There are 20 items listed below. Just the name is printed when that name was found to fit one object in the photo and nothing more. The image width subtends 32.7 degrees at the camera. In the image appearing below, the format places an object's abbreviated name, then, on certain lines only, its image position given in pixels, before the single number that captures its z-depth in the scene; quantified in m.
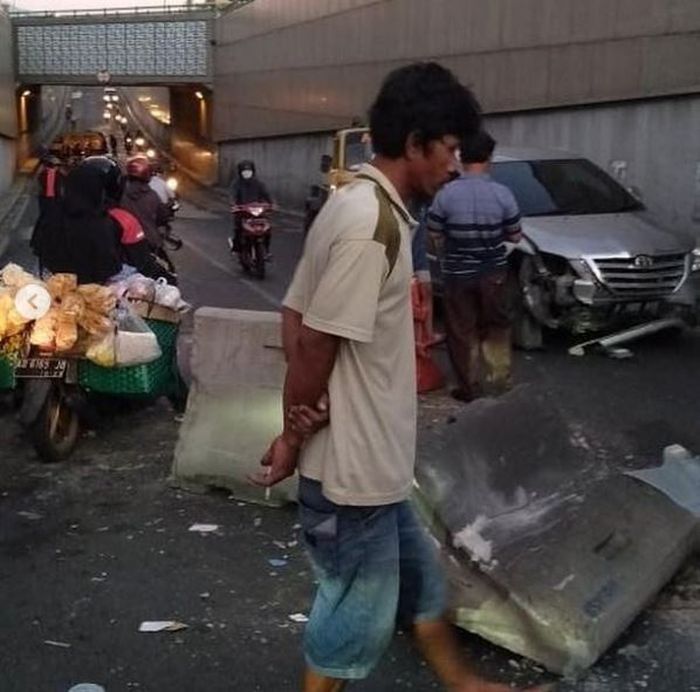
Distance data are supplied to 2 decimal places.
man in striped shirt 7.80
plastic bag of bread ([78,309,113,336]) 6.43
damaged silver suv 9.80
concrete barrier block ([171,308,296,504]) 5.95
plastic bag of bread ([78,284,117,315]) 6.44
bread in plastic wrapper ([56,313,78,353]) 6.38
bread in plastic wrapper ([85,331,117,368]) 6.43
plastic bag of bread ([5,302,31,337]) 6.31
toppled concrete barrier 4.08
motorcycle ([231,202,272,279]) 16.16
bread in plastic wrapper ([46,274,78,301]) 6.44
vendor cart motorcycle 6.50
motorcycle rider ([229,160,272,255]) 16.67
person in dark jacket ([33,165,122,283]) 7.23
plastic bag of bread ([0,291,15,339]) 6.30
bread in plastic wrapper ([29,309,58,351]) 6.37
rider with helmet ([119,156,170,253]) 9.57
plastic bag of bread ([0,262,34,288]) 6.39
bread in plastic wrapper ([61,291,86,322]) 6.39
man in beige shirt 2.86
